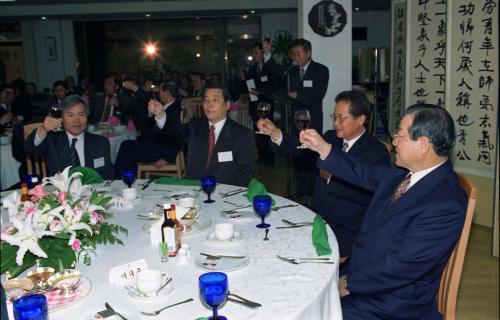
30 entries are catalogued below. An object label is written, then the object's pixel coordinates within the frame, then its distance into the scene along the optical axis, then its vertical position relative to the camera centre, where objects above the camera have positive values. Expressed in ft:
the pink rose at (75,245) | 5.22 -1.66
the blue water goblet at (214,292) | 4.42 -1.88
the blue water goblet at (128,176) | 8.95 -1.65
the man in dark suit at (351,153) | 8.87 -1.46
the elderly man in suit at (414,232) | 5.84 -1.91
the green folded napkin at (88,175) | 8.75 -1.60
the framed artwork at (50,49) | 40.34 +3.02
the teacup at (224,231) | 6.41 -1.94
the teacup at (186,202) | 7.62 -1.85
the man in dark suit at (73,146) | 11.27 -1.35
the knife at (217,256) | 5.82 -2.06
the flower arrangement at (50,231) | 4.87 -1.48
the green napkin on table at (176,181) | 9.60 -1.93
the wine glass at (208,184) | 8.25 -1.70
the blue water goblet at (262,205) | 6.80 -1.71
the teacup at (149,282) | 4.92 -1.96
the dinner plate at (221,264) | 5.55 -2.07
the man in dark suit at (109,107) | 20.06 -0.97
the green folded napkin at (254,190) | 7.95 -1.78
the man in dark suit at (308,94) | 17.30 -0.57
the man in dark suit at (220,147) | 10.66 -1.44
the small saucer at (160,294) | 4.94 -2.11
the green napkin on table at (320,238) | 5.98 -1.96
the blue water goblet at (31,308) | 4.18 -1.86
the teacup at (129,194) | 8.42 -1.86
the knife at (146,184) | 9.52 -1.96
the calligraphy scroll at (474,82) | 13.85 -0.28
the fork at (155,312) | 4.64 -2.14
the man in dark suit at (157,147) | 16.51 -2.13
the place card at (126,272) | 5.37 -2.03
